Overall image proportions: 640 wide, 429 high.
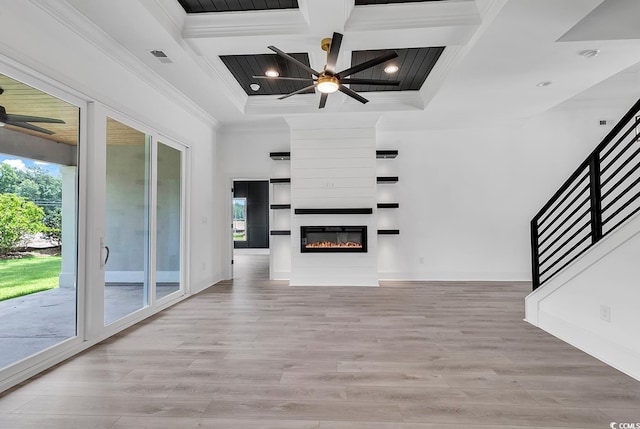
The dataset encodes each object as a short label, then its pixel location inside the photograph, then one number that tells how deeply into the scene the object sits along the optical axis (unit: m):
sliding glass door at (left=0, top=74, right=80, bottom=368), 2.28
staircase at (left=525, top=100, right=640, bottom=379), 2.37
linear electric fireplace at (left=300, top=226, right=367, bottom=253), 5.77
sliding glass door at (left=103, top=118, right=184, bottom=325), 3.31
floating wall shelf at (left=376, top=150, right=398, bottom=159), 6.00
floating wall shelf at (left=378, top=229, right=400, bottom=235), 5.98
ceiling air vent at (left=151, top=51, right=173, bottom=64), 3.38
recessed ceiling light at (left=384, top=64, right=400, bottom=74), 4.24
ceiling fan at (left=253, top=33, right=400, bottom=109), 2.96
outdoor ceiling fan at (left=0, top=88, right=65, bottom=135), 2.21
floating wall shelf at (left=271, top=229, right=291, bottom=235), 6.09
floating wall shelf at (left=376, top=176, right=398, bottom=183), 6.02
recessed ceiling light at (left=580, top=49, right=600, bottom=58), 3.32
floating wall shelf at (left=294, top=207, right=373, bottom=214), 5.70
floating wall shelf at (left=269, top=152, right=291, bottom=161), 6.11
